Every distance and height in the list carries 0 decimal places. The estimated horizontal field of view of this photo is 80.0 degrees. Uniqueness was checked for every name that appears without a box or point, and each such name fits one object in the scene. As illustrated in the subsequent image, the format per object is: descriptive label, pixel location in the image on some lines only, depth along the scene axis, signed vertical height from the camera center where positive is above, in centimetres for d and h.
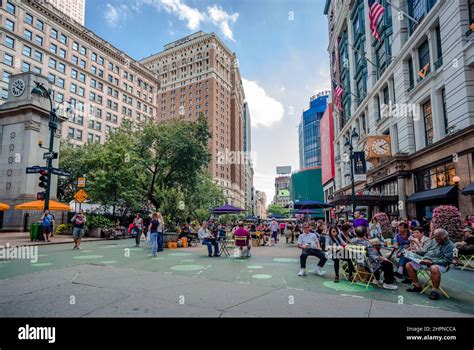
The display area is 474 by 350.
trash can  1780 -126
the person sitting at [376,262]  658 -128
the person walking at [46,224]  1742 -84
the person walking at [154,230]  1214 -93
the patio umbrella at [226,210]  1962 -7
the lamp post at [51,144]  1719 +418
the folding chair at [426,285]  588 -172
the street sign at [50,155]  1753 +342
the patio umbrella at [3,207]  2017 +26
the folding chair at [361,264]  687 -138
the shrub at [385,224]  1794 -107
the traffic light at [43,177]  1559 +184
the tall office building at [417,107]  1570 +749
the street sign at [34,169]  1681 +249
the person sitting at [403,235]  838 -83
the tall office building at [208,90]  10331 +4557
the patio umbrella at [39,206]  2048 +32
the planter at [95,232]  2291 -179
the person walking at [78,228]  1462 -93
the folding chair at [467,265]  878 -187
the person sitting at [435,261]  582 -114
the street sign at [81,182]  1911 +189
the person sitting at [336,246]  751 -104
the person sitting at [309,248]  815 -120
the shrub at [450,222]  1100 -57
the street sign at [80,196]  1916 +95
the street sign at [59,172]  1833 +252
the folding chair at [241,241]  1154 -131
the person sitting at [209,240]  1259 -138
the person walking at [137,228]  1694 -110
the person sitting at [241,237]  1157 -115
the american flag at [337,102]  4266 +1655
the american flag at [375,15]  2142 +1485
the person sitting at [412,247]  723 -103
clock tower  2556 +622
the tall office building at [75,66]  4788 +2913
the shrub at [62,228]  2403 -152
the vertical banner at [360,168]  2912 +420
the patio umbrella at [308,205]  1964 +24
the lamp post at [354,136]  1828 +463
